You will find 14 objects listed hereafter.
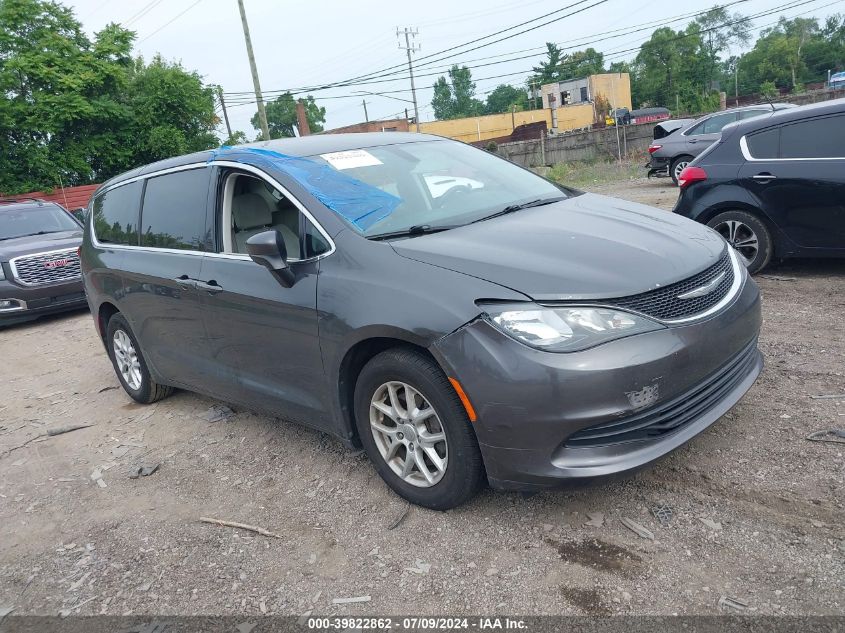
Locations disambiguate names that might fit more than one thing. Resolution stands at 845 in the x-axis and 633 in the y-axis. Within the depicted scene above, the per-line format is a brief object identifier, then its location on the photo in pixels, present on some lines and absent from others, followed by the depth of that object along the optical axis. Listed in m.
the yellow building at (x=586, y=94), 63.06
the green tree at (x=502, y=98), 109.56
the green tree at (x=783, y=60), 77.25
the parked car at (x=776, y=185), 5.65
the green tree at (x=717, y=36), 78.06
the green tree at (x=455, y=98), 109.00
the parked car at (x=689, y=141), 14.94
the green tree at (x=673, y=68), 72.56
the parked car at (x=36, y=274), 9.16
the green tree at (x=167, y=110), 27.55
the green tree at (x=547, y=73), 86.31
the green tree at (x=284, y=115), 95.12
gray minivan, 2.68
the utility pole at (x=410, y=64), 42.92
